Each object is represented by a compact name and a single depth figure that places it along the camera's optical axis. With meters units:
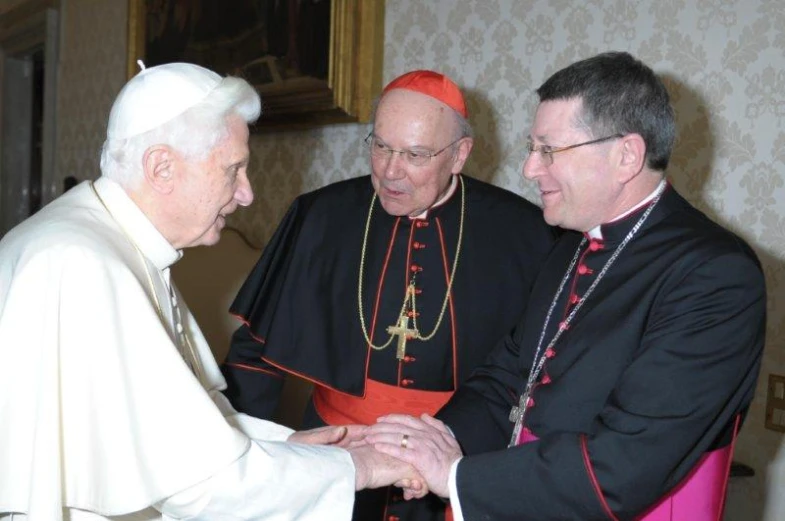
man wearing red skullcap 2.69
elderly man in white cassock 1.69
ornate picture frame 4.07
